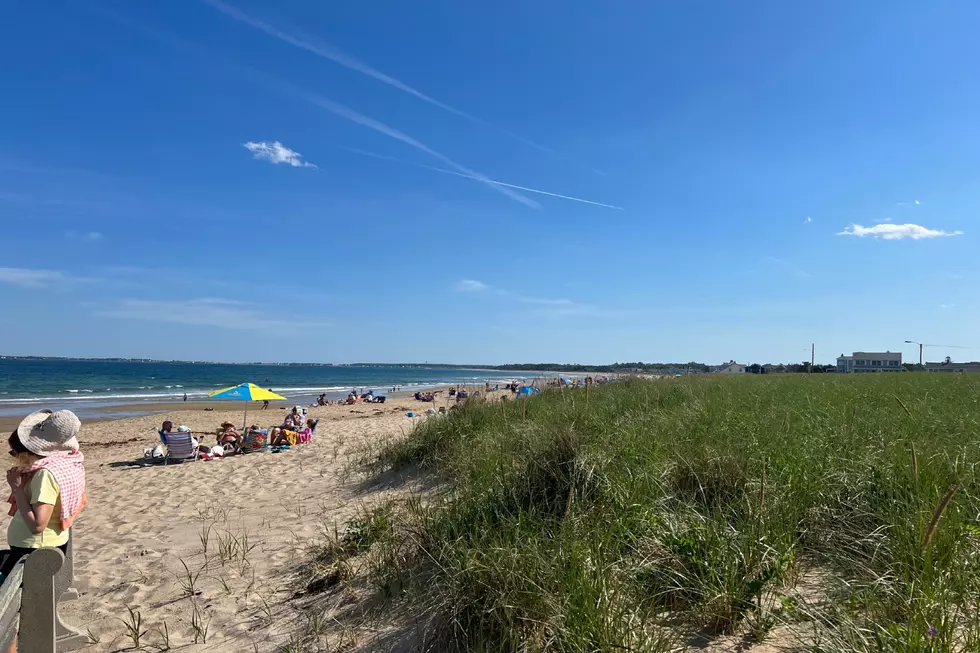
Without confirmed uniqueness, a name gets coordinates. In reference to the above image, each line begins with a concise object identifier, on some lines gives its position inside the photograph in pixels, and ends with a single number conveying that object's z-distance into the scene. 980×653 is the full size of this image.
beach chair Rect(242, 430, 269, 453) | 12.41
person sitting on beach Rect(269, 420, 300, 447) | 12.83
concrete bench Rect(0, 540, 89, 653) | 2.59
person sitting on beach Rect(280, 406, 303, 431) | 14.94
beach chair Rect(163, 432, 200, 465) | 11.42
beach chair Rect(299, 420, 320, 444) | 13.59
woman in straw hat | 3.24
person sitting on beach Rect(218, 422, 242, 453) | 12.62
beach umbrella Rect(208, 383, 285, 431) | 13.73
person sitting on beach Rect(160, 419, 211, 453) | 11.52
